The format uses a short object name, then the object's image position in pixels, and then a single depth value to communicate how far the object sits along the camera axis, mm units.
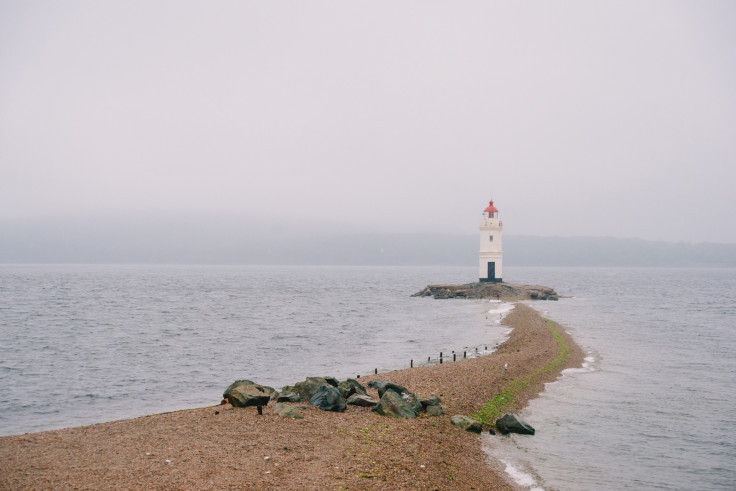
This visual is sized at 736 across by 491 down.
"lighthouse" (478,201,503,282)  95625
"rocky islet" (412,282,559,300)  93938
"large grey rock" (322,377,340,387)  24658
